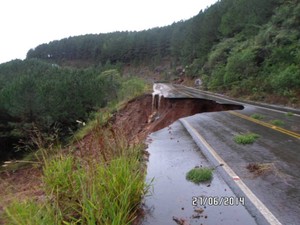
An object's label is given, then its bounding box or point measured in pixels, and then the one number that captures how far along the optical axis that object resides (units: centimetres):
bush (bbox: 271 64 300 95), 1471
